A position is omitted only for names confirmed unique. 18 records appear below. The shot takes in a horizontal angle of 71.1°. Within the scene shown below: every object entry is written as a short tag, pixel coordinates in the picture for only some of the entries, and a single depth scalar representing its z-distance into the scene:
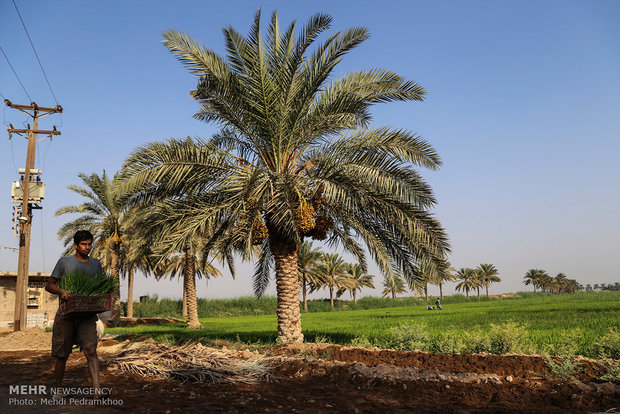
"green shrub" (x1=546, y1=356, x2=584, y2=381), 6.10
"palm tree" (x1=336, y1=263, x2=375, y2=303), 62.89
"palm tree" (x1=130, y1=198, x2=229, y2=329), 11.51
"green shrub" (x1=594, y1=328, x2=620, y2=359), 8.27
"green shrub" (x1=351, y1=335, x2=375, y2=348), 10.50
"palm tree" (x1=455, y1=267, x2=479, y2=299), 90.47
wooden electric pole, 20.61
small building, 26.73
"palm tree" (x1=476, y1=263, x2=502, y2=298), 93.38
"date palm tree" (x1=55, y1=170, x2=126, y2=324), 28.45
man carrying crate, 5.35
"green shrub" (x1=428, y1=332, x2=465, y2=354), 9.21
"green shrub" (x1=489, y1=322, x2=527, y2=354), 8.95
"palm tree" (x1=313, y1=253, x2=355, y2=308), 53.34
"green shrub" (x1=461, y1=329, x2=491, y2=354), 9.21
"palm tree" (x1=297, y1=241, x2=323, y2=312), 47.26
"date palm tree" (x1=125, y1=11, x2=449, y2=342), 11.05
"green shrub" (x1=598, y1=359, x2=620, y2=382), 5.82
